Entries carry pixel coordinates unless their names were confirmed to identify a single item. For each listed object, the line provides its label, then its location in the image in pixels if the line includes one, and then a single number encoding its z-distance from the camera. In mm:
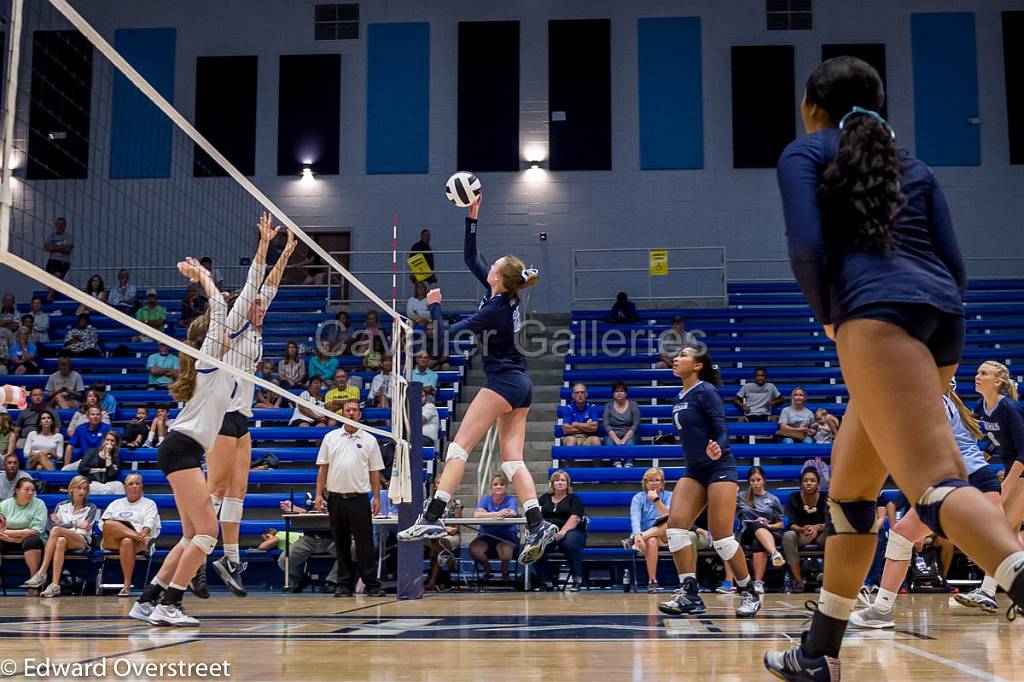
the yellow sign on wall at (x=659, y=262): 19875
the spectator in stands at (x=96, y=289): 17228
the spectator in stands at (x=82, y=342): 17812
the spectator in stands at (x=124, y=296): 18231
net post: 9844
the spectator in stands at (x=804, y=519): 12039
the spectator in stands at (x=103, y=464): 13750
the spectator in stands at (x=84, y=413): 14992
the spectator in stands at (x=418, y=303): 18812
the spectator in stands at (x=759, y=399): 15719
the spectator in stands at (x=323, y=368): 16766
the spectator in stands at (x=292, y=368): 16469
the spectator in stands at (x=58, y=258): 17484
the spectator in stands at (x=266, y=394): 15875
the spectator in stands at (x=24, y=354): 17281
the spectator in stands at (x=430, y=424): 14328
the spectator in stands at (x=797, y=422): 14828
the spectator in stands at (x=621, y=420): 14858
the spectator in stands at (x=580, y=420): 15023
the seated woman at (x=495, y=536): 12594
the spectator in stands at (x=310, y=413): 15297
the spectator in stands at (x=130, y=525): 11859
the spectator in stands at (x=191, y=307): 16500
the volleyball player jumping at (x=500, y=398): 6926
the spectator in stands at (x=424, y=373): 16266
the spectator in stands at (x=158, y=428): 14719
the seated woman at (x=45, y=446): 14258
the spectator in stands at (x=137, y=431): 14723
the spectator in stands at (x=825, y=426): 14617
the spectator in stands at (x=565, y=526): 12359
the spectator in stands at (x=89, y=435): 14406
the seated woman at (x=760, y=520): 11734
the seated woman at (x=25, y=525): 12375
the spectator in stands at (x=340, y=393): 13896
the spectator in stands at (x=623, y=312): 18891
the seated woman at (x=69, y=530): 12125
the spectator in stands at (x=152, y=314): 17359
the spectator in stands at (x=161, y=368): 16531
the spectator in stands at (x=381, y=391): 15727
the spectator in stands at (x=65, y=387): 16078
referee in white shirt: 11523
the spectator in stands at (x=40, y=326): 18312
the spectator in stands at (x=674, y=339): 17719
